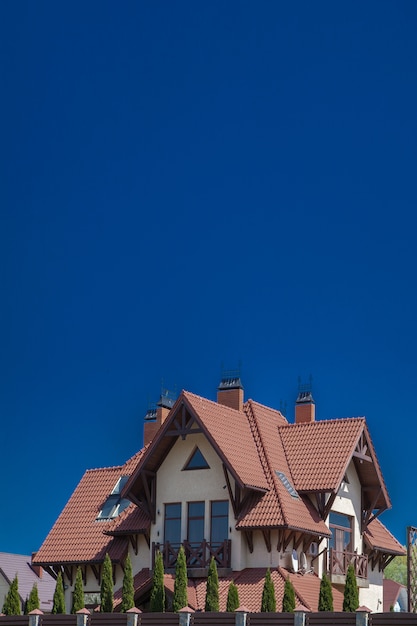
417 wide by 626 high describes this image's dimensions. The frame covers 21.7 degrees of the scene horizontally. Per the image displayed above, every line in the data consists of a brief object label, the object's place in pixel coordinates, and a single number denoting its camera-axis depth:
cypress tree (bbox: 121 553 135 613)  30.08
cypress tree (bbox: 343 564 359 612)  28.72
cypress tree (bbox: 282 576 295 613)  28.03
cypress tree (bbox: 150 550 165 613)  30.08
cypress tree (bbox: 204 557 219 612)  29.05
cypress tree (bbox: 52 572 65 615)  31.61
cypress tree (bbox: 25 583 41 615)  31.34
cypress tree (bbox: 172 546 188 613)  29.42
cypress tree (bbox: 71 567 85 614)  31.47
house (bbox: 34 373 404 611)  31.67
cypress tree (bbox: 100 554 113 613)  31.53
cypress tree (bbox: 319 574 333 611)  28.62
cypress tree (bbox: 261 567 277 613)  28.77
